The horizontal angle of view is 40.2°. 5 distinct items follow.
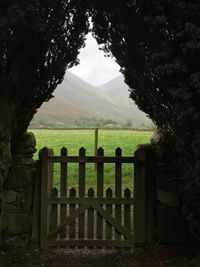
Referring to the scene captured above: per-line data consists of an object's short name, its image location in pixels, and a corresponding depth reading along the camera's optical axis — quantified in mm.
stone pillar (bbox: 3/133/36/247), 3823
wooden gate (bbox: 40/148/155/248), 3877
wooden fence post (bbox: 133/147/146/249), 3858
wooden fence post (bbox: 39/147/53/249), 3867
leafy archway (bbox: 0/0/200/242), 2716
